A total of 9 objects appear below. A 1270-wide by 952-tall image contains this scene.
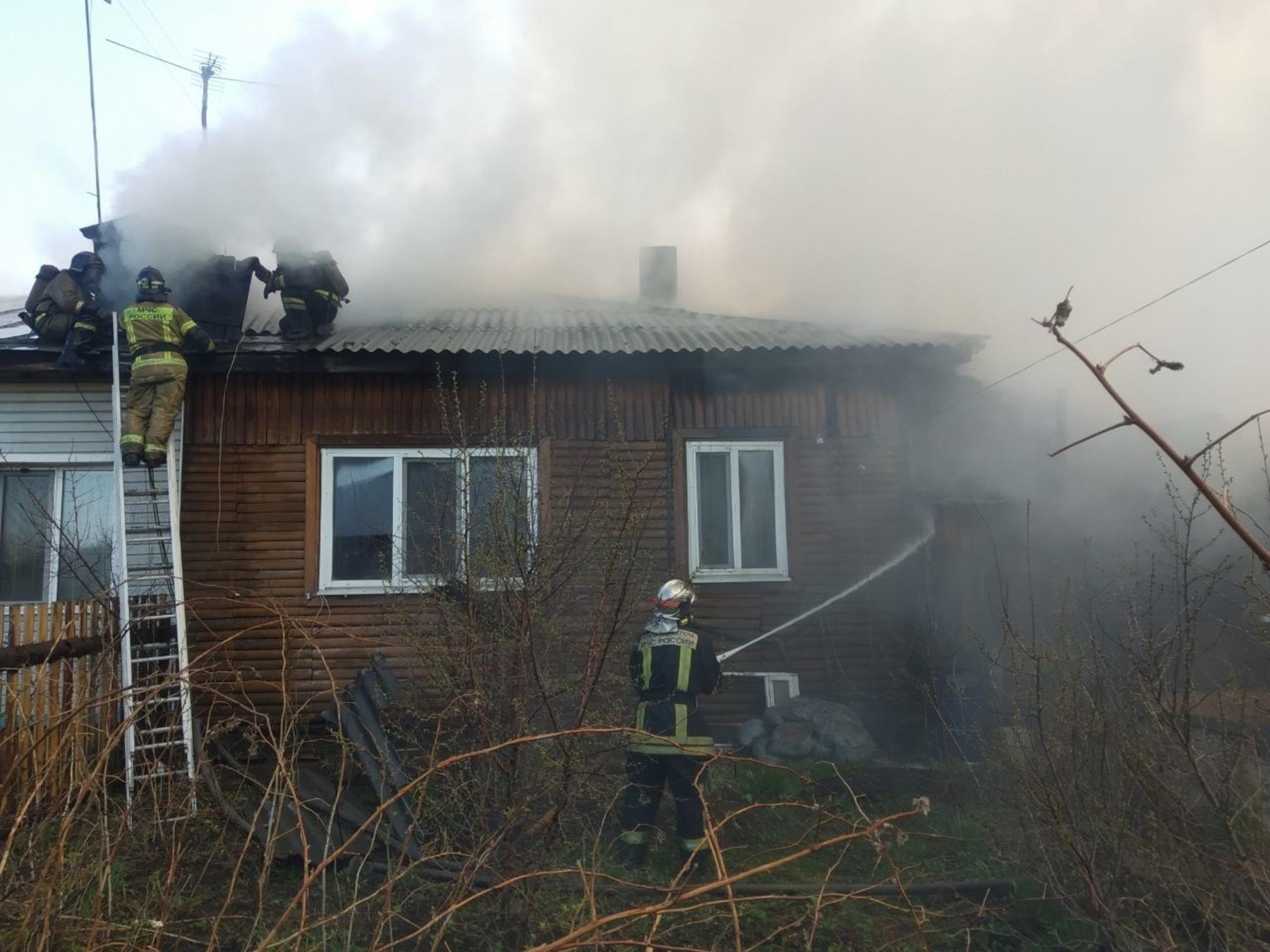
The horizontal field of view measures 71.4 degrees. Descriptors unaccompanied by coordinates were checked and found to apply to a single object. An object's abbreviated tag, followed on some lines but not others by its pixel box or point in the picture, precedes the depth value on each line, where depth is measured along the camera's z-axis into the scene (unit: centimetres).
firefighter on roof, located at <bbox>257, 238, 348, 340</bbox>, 762
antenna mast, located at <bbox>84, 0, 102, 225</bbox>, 739
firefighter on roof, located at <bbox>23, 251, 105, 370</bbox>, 696
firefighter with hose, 510
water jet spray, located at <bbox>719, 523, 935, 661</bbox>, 761
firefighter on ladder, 654
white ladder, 565
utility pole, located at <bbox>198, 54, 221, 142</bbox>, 1980
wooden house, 727
